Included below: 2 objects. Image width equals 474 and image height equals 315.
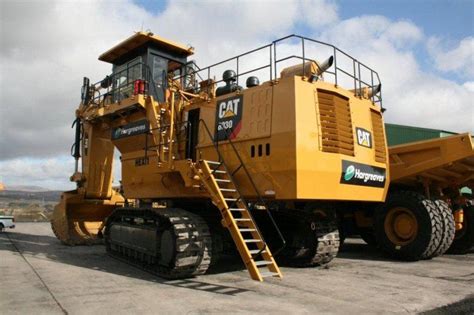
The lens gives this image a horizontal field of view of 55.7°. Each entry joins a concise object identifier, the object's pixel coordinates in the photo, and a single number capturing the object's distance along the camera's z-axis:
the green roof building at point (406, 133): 21.69
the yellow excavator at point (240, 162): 7.81
